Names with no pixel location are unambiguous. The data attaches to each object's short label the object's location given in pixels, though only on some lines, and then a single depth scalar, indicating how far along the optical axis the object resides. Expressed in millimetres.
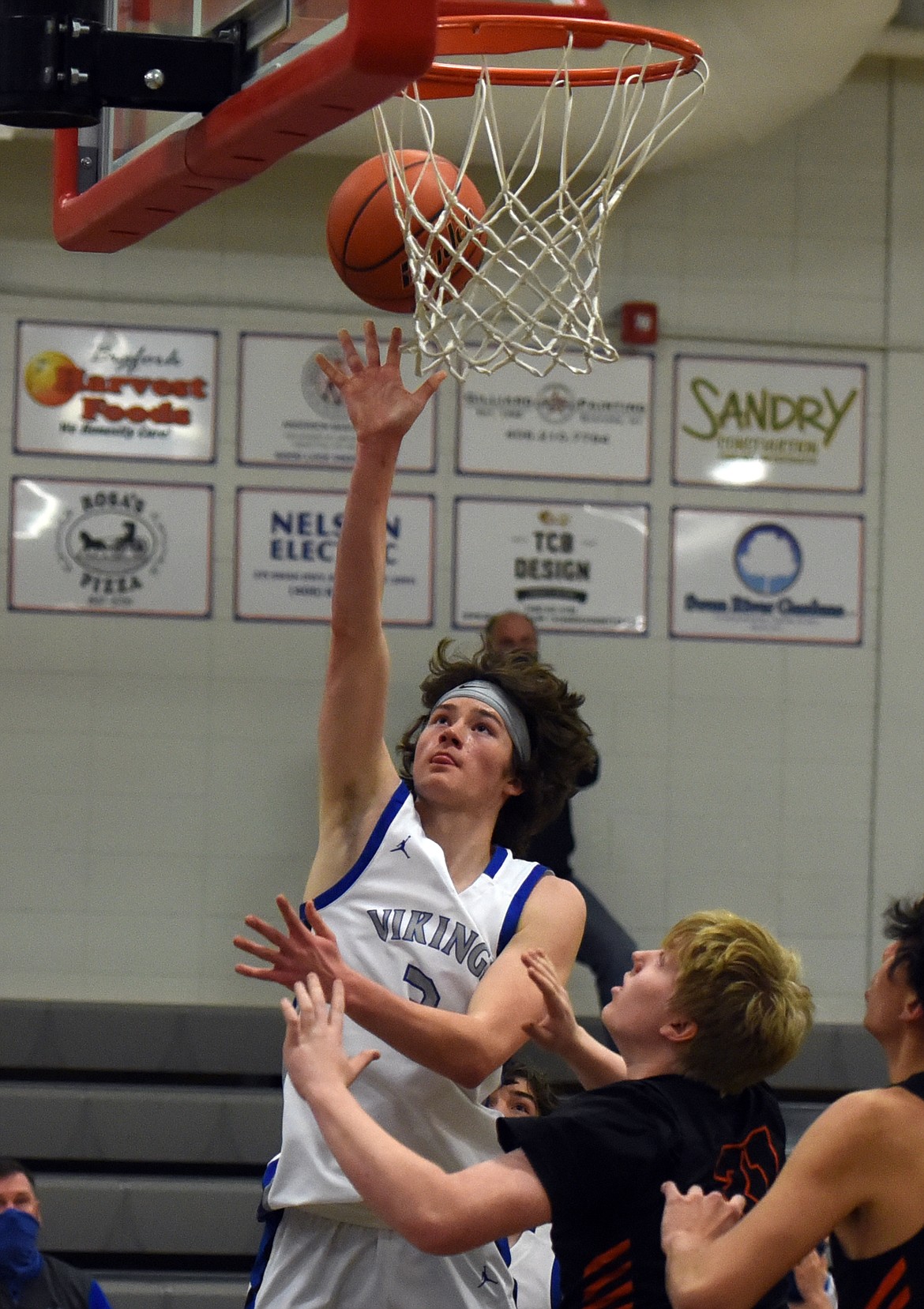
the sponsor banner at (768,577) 14094
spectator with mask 9102
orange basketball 6844
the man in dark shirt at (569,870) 12547
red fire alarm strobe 13898
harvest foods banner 13633
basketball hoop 6441
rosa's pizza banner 13539
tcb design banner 13906
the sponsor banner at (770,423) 14133
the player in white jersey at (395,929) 5125
